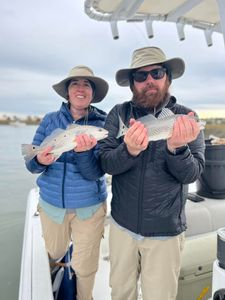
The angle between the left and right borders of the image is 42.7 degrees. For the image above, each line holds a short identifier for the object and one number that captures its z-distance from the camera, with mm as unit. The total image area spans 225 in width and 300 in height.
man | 1620
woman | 2037
